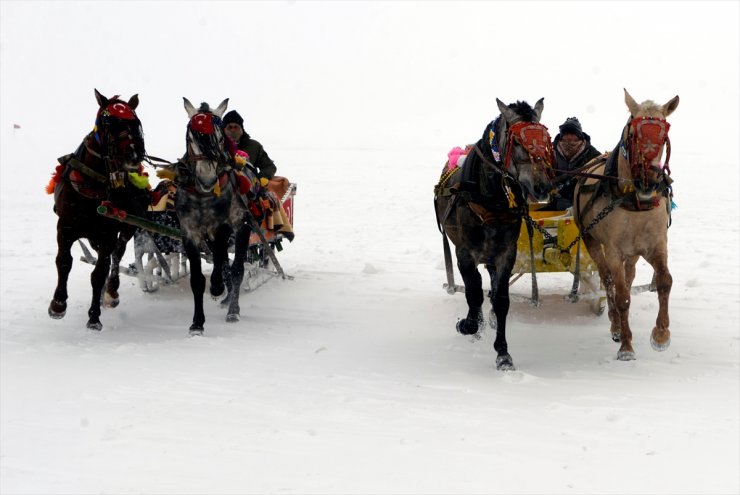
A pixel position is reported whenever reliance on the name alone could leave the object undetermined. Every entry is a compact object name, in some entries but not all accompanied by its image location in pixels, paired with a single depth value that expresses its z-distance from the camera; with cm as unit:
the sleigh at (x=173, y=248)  873
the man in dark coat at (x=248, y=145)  955
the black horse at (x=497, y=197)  576
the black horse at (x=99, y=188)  718
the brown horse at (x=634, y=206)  603
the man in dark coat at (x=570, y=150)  838
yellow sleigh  748
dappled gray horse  739
